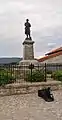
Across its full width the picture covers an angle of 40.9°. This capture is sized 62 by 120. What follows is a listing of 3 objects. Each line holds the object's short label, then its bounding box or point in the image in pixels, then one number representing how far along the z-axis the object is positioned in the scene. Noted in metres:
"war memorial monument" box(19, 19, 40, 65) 7.19
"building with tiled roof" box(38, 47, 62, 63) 7.63
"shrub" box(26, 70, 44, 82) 4.78
